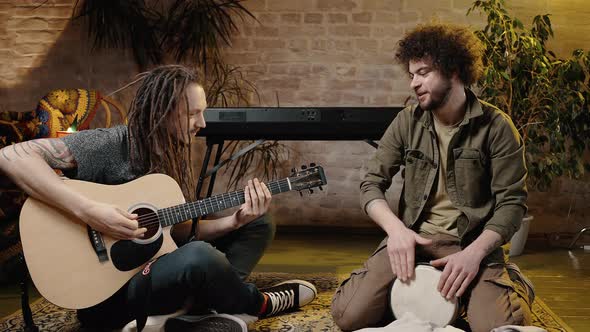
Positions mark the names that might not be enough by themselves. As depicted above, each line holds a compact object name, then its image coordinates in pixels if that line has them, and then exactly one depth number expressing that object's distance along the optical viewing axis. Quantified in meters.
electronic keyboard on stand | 3.95
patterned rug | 2.93
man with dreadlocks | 2.54
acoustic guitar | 2.52
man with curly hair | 2.59
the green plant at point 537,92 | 4.62
